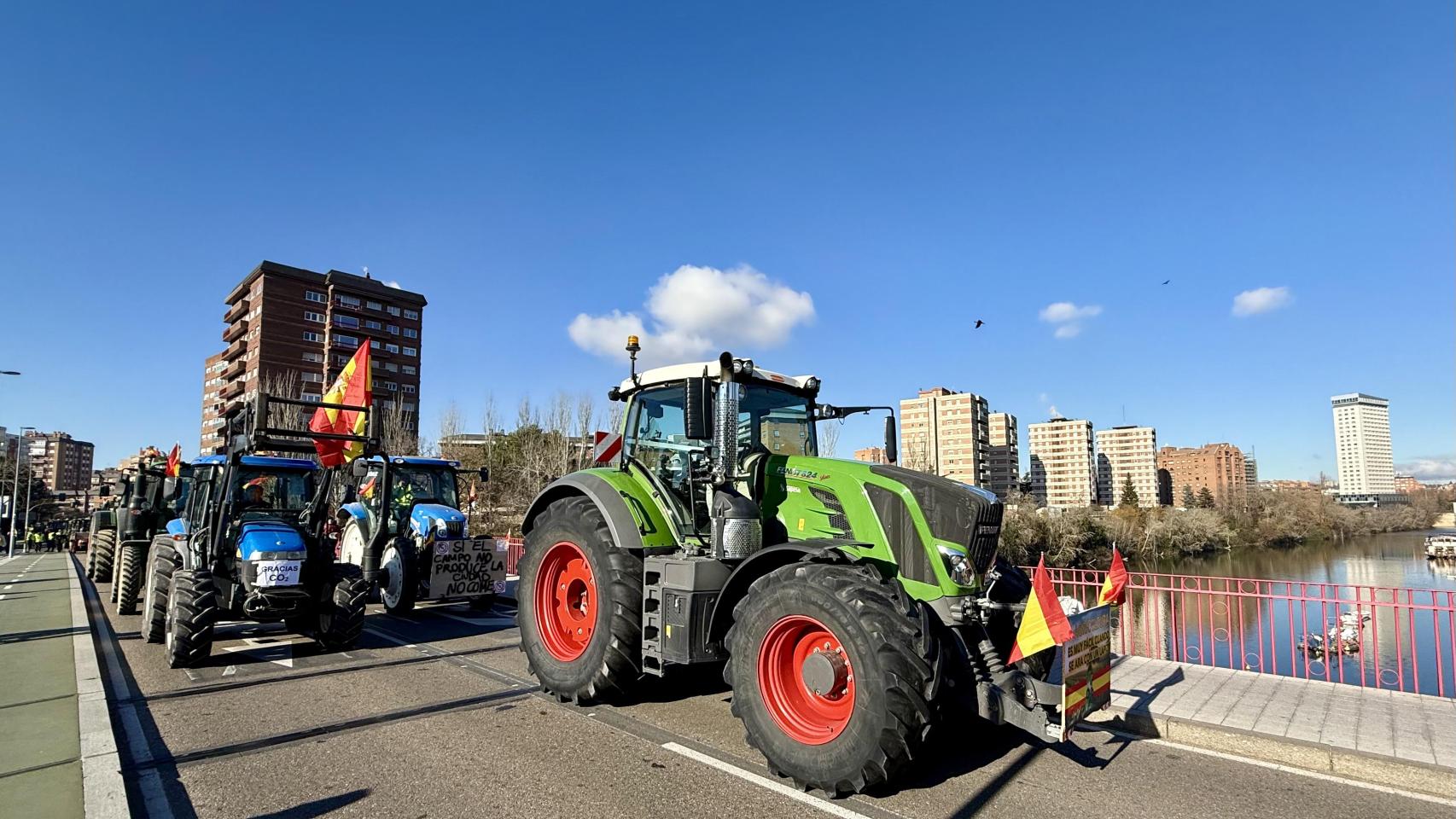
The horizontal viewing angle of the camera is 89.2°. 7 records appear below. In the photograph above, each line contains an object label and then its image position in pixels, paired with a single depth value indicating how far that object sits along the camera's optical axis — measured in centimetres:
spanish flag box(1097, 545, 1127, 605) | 456
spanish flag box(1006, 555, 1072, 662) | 377
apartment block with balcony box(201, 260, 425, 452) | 6166
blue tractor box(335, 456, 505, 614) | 1051
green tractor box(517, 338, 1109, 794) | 385
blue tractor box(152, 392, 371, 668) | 701
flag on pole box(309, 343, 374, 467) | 988
